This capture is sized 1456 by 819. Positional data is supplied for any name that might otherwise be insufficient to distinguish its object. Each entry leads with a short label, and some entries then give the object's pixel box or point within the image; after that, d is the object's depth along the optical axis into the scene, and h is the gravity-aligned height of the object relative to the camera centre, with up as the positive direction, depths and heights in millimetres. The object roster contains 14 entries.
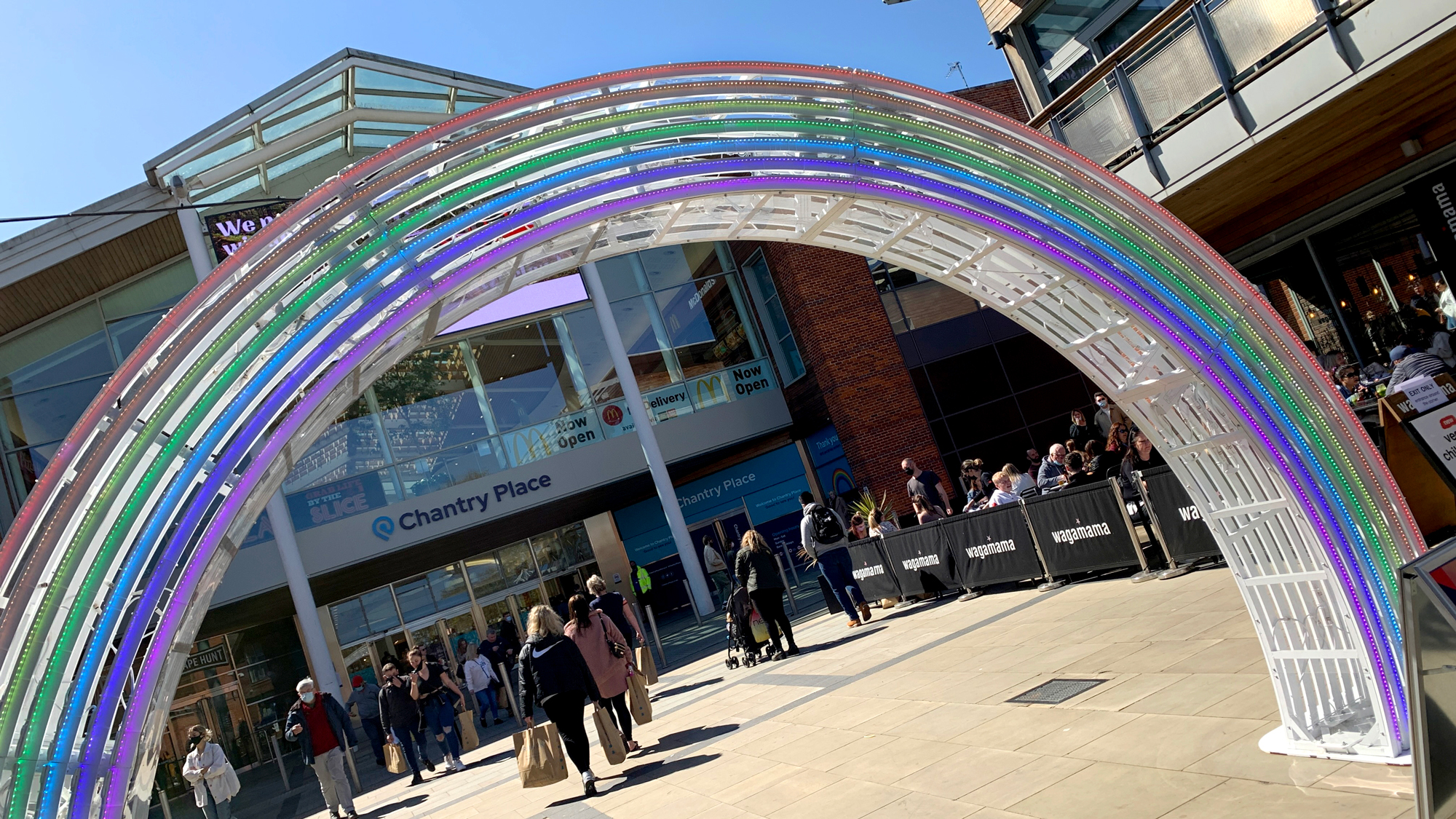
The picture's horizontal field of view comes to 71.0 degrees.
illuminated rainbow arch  3842 +1016
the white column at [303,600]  18766 +1537
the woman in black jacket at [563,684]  8312 -672
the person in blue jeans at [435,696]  12852 -635
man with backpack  13422 -538
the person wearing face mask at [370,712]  14688 -647
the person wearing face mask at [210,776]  11648 -612
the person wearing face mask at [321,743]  11180 -635
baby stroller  13016 -1119
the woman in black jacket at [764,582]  12273 -602
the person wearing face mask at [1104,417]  14070 -98
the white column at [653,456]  22297 +2262
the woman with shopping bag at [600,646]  9094 -521
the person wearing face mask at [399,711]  12094 -642
